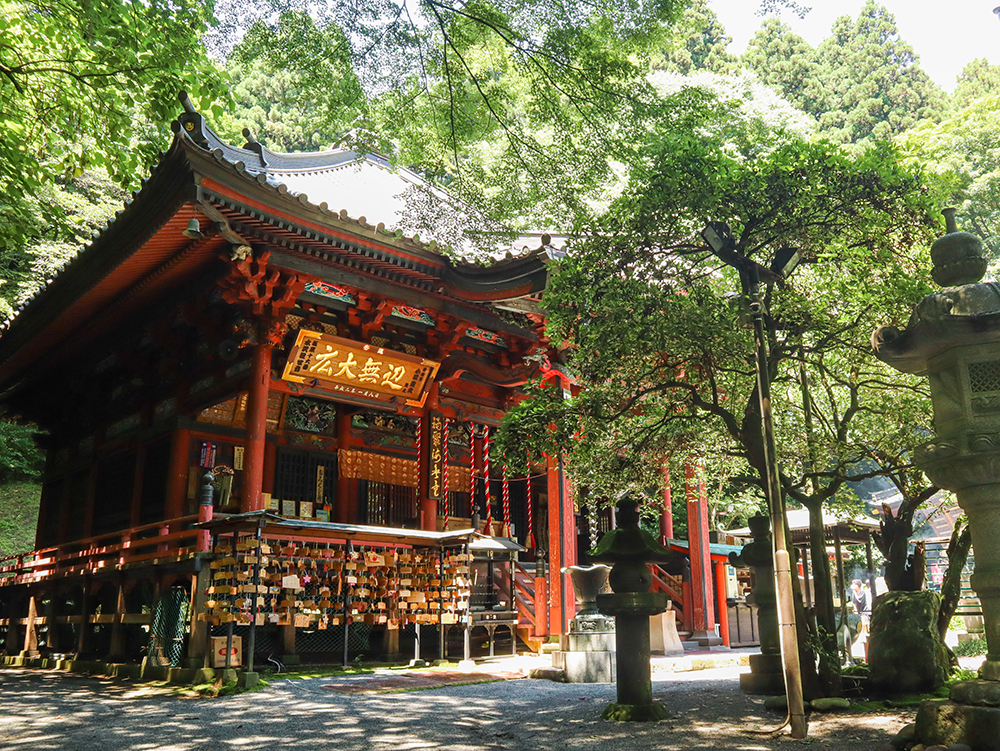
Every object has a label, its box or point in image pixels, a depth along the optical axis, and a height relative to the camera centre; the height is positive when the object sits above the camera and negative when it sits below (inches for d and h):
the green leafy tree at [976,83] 1487.5 +974.8
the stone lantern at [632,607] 252.7 -8.6
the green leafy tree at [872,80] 1573.6 +1076.3
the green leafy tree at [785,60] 1608.0 +1138.1
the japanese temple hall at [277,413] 368.2 +118.2
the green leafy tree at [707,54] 1611.7 +1176.4
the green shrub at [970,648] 482.9 -44.8
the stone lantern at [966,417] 186.1 +42.2
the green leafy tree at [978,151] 824.3 +483.5
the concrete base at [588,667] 359.6 -39.6
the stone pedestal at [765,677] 302.4 -38.1
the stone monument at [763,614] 304.2 -13.9
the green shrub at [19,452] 752.3 +133.7
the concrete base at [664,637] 472.1 -34.2
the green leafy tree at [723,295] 249.8 +99.9
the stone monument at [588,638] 360.2 -26.9
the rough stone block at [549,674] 364.6 -43.9
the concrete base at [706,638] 537.3 -40.5
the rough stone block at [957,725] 178.9 -35.1
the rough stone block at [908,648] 277.3 -25.1
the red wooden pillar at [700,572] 549.3 +6.1
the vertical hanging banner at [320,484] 549.3 +71.4
